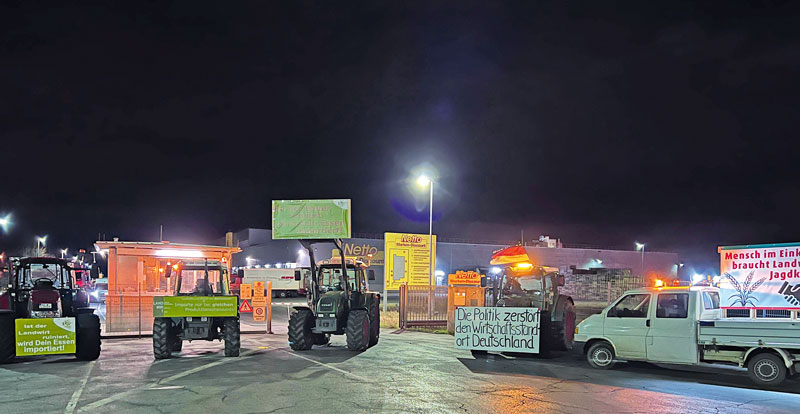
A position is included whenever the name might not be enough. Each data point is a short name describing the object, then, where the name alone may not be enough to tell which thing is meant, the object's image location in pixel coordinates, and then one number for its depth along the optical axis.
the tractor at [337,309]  16.73
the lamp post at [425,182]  26.92
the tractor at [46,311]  14.26
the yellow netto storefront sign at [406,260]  29.27
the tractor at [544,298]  16.42
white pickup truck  11.45
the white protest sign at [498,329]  15.11
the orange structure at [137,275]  21.61
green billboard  18.62
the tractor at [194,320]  15.04
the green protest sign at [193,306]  15.13
